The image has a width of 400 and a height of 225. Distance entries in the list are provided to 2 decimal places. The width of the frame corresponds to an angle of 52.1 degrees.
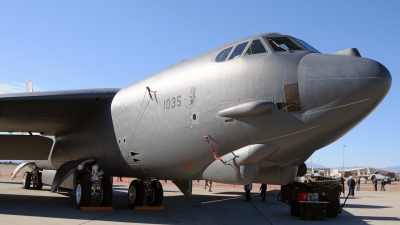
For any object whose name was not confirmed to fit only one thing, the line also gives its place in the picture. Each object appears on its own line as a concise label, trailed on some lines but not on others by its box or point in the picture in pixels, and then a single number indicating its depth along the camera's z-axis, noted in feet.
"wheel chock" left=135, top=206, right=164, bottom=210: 41.75
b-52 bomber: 25.26
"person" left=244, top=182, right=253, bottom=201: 61.31
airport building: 295.07
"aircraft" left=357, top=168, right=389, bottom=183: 223.10
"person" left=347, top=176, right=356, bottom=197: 79.84
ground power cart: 39.06
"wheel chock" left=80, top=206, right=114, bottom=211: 40.96
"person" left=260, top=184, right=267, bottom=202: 62.80
